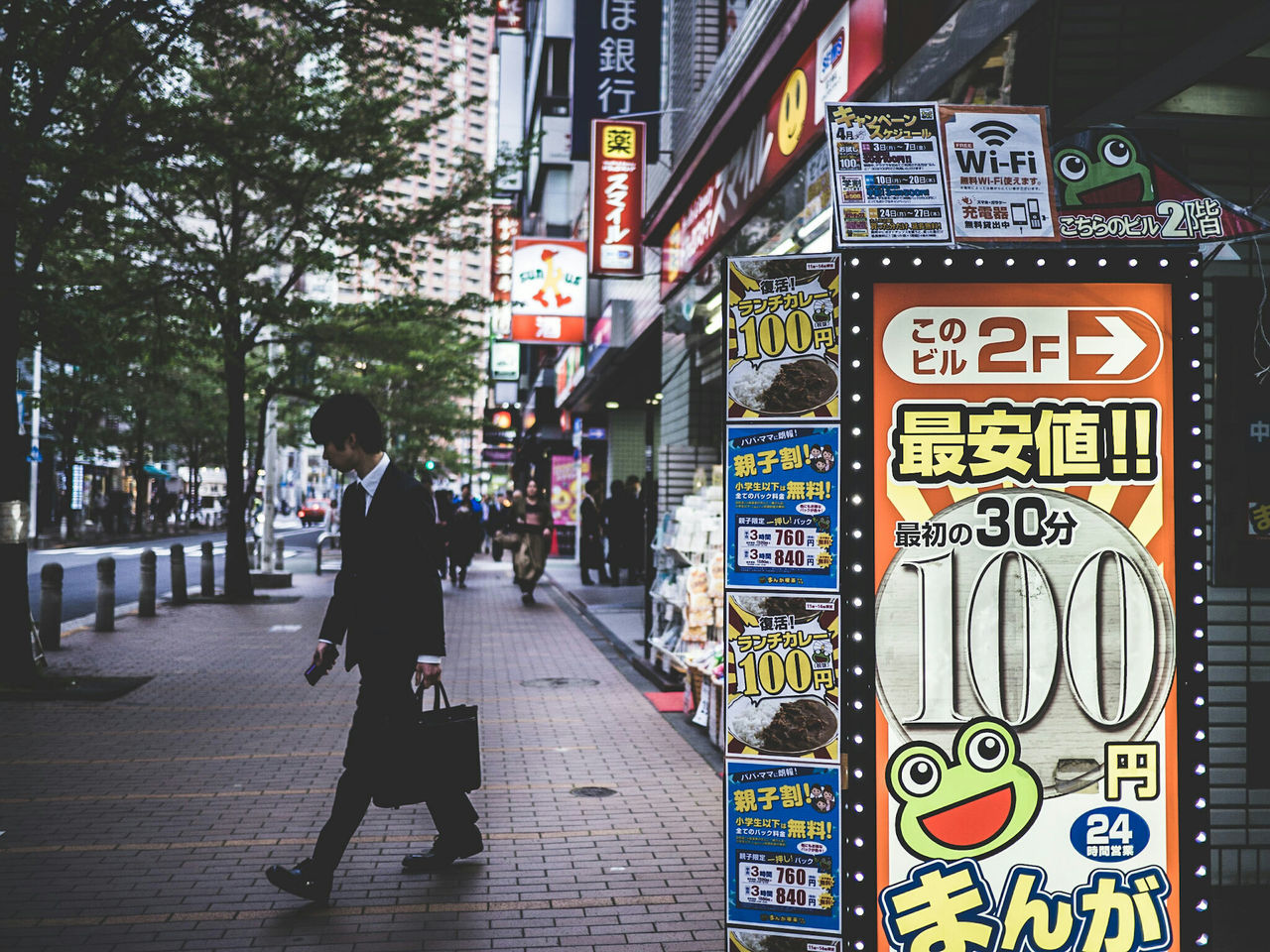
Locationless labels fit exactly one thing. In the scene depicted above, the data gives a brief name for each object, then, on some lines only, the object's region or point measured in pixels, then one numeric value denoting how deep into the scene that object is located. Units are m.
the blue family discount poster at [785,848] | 3.10
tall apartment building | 164.00
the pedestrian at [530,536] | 18.28
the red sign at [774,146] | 6.55
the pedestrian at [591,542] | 22.38
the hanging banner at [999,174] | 3.06
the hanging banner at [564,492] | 31.00
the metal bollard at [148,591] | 15.48
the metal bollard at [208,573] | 17.86
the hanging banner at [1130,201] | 3.08
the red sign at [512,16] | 41.03
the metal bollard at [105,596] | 13.68
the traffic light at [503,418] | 28.14
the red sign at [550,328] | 18.12
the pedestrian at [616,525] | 20.53
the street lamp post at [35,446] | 35.02
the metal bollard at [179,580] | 17.30
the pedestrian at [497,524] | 19.91
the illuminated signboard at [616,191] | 12.88
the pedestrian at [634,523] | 20.50
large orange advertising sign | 3.01
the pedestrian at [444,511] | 19.28
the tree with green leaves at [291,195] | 13.21
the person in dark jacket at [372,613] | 4.56
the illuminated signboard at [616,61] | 13.17
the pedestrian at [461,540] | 20.59
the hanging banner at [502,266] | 32.09
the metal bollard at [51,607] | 11.77
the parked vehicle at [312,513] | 63.59
